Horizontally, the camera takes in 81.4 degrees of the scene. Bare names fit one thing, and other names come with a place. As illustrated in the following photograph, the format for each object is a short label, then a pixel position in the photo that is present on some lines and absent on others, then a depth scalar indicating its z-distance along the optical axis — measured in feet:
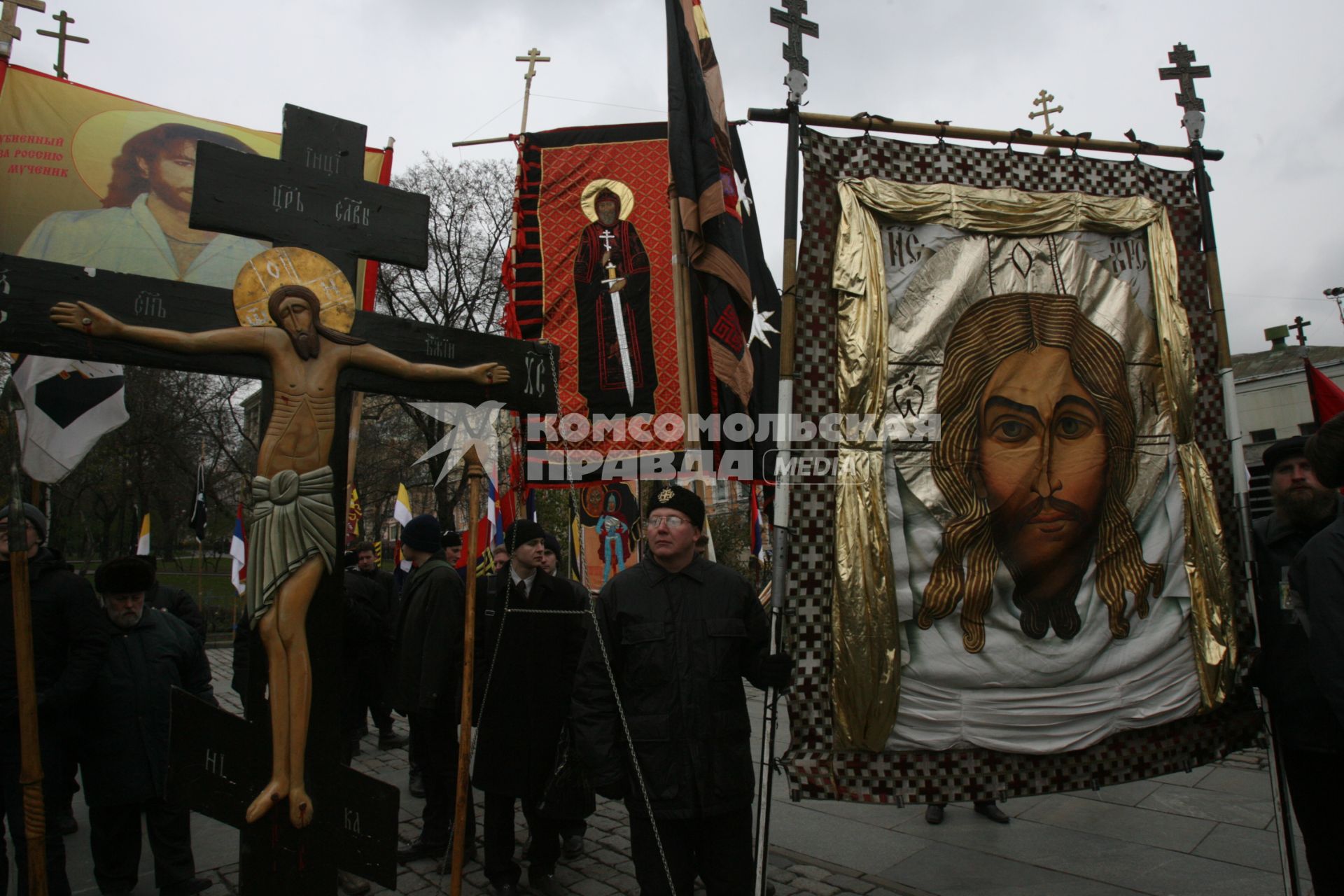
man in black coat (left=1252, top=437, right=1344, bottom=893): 8.93
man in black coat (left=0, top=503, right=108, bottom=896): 11.50
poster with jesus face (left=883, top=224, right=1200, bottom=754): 11.29
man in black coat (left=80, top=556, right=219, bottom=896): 12.37
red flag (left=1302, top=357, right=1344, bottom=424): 14.82
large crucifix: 9.50
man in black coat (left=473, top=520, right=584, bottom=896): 13.24
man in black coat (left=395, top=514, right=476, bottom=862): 14.62
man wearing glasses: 9.60
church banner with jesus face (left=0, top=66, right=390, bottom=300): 21.76
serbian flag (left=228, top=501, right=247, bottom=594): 29.63
